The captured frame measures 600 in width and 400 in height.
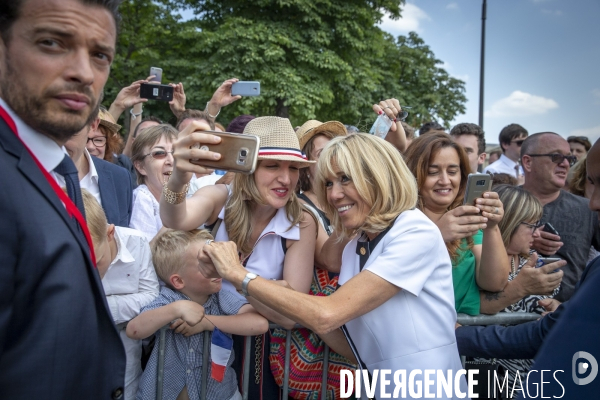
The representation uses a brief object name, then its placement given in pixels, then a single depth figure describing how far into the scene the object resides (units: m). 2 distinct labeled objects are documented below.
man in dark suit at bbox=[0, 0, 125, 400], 1.15
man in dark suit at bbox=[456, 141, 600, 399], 1.00
